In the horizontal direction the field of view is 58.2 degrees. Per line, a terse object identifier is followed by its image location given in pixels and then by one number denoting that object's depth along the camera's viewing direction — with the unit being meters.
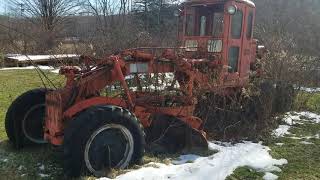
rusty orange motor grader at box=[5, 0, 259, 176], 3.60
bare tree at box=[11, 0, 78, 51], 27.37
